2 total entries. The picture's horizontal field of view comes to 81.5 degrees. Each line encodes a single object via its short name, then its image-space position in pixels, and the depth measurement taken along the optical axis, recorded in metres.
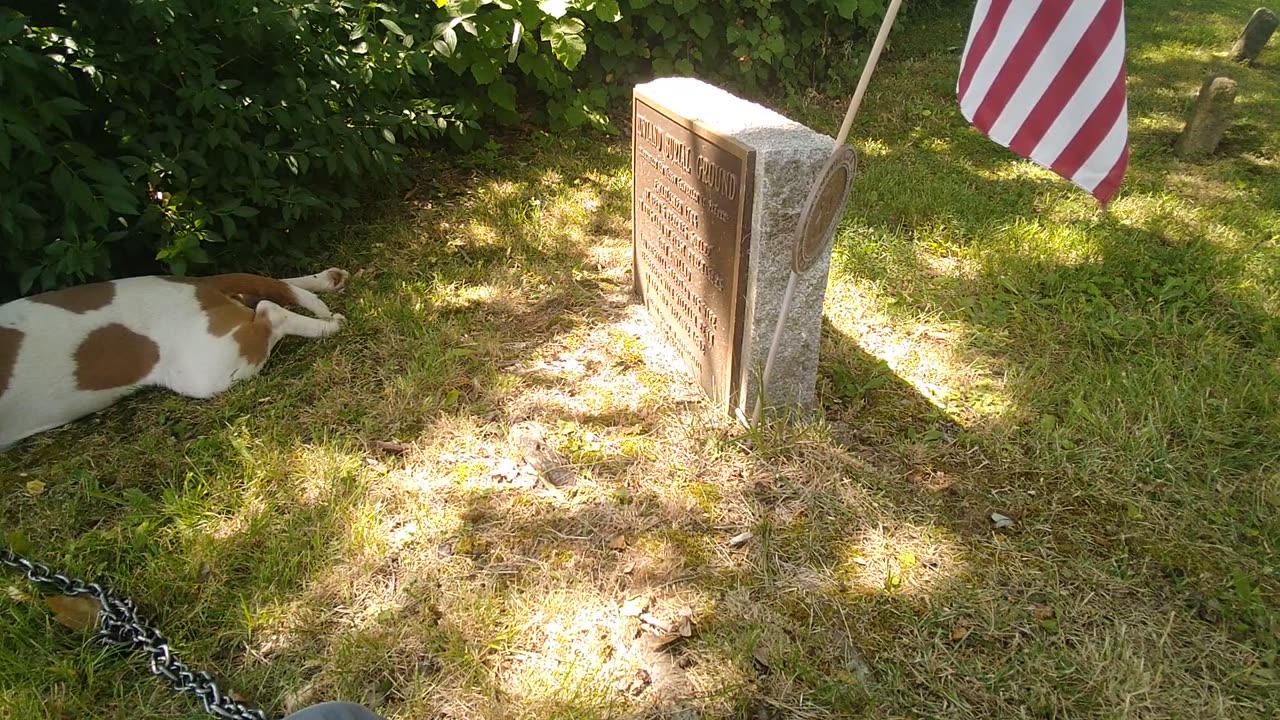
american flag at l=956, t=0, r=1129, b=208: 1.91
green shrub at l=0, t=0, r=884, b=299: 3.07
